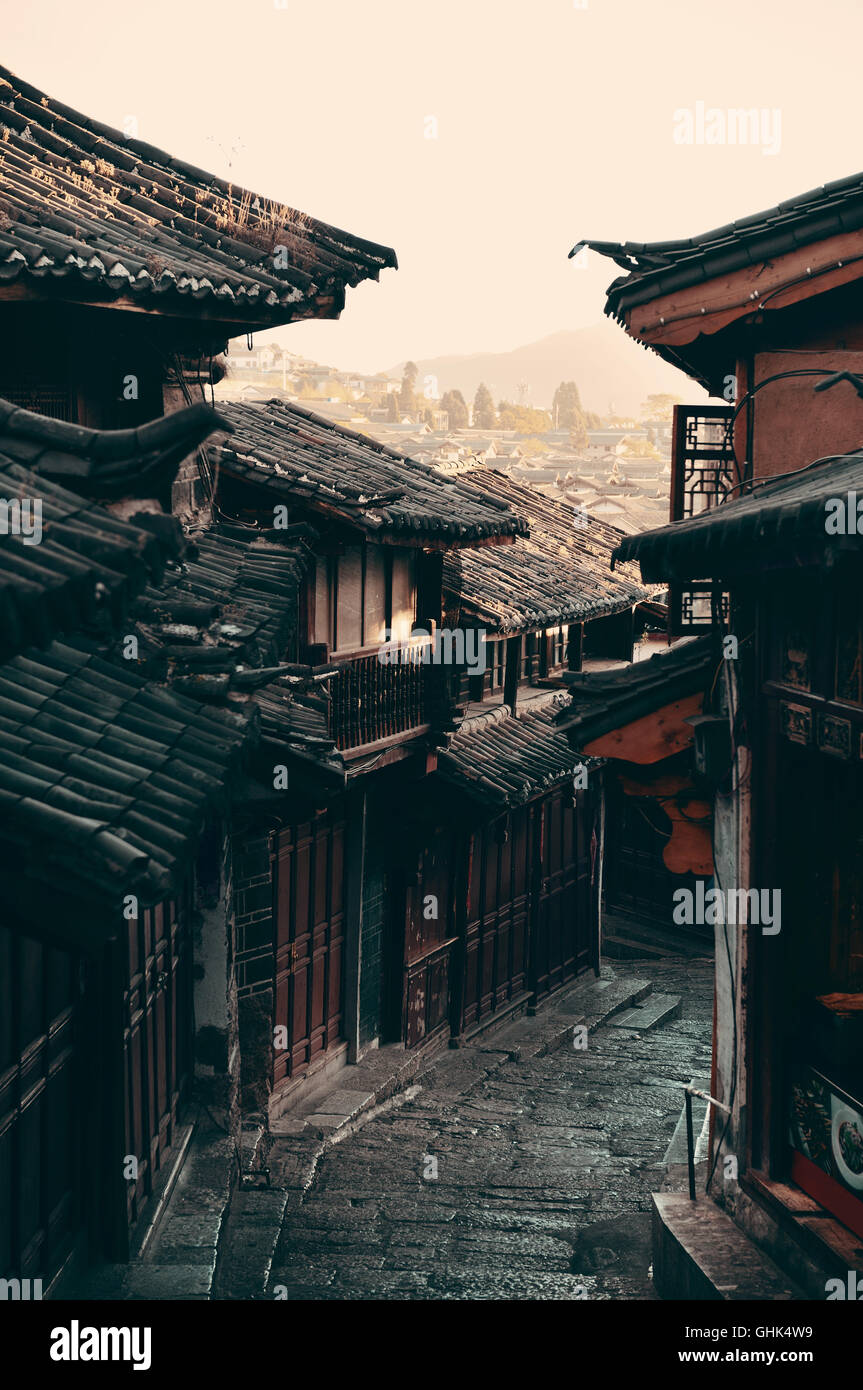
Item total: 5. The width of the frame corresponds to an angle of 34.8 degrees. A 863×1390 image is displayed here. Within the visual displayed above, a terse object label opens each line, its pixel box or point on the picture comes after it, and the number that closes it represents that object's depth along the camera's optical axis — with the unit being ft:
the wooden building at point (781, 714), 29.50
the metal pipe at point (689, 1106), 34.60
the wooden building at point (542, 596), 68.13
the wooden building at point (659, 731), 35.65
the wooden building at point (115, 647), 17.13
